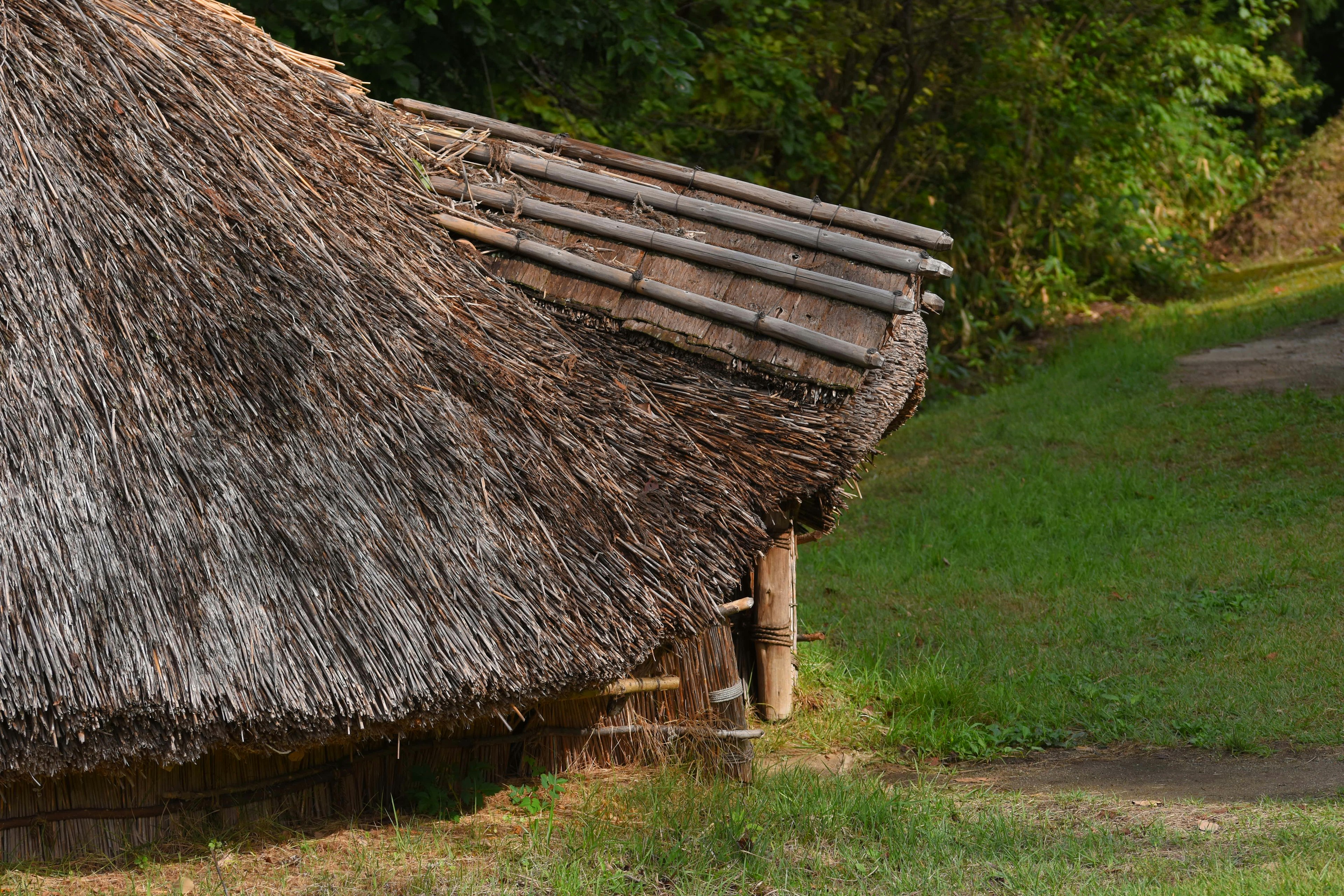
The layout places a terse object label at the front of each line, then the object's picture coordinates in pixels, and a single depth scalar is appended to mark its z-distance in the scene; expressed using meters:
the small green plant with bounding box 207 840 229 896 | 8.04
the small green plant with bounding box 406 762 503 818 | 9.27
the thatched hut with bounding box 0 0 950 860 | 7.20
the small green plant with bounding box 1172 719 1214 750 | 10.96
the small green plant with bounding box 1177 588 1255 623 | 13.76
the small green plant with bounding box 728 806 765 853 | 8.47
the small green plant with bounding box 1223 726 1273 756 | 10.73
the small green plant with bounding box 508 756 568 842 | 9.41
